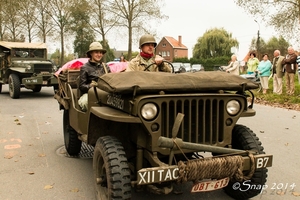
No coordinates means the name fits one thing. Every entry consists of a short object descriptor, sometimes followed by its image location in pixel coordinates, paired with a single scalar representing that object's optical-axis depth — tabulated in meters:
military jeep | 2.98
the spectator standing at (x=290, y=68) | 12.80
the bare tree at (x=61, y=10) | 36.66
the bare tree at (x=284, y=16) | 20.42
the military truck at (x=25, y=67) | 13.92
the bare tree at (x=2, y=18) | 33.83
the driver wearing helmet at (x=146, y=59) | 4.66
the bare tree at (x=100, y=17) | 34.22
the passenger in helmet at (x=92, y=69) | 5.07
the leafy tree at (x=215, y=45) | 65.94
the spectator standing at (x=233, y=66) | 15.06
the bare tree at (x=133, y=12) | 33.19
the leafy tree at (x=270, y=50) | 34.11
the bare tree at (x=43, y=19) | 36.75
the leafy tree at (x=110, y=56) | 58.72
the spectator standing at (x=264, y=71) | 14.24
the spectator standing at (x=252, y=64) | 15.66
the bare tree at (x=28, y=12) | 36.12
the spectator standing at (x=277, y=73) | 13.34
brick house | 86.06
